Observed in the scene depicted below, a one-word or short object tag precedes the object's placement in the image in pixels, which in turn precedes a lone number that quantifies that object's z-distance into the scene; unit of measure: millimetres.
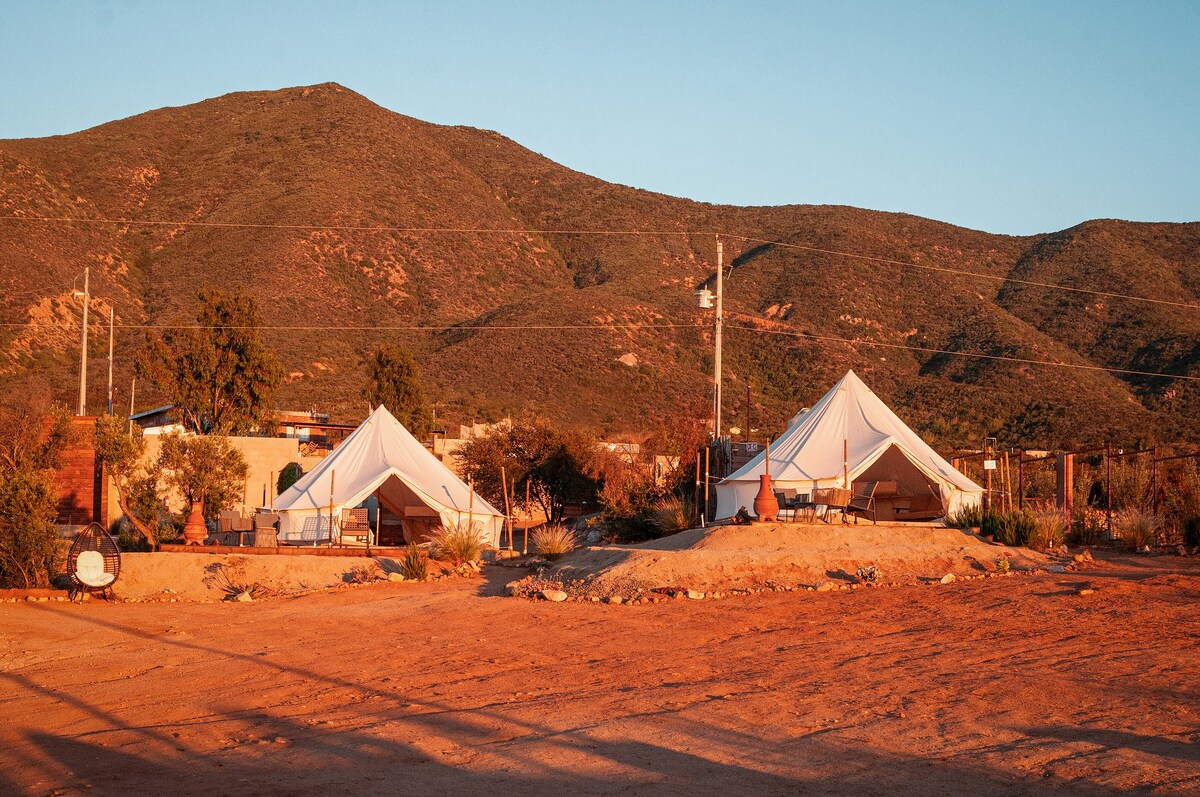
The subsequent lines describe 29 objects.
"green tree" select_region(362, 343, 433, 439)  38156
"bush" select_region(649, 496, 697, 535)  21938
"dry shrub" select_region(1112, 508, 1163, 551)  18797
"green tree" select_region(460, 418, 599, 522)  30312
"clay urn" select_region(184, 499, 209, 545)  20750
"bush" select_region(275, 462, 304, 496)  29406
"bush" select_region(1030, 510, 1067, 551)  17984
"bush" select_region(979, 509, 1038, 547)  18125
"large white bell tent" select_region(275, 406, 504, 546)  22922
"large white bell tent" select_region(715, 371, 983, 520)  21844
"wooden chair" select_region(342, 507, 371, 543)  22578
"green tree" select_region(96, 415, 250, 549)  24016
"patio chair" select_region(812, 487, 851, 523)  19969
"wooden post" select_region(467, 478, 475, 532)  22411
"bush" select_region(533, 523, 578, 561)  19953
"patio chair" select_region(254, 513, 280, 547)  20594
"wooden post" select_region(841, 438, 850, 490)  20297
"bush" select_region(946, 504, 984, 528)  19703
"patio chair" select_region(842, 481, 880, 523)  21905
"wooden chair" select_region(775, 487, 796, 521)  20766
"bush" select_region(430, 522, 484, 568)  19891
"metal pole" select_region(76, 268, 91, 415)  32562
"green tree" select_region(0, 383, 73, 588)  18391
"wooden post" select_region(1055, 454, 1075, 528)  21609
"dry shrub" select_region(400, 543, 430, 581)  18156
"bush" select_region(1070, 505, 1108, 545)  20141
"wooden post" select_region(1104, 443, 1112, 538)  21078
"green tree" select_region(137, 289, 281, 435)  34969
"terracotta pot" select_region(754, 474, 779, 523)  18922
